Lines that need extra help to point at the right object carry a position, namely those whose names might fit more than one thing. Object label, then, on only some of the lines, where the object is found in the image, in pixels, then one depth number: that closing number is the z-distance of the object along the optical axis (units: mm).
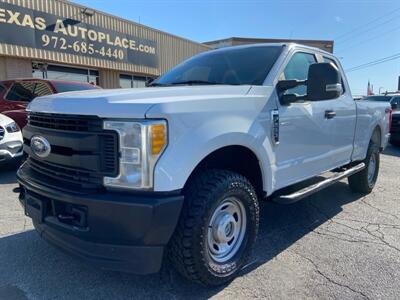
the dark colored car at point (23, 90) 7117
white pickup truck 2174
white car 5773
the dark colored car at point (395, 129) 11500
